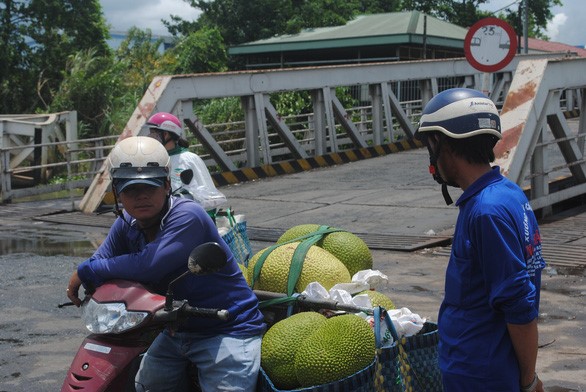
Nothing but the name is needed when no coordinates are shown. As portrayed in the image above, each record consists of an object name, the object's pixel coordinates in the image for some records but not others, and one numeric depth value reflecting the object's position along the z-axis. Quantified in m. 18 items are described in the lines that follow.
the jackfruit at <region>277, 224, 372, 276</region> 4.70
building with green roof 34.62
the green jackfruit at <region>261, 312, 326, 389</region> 3.66
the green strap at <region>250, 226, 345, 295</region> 4.25
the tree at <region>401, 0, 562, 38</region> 52.84
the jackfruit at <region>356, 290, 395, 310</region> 4.10
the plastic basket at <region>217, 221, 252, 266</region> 6.41
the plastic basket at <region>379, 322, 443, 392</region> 3.66
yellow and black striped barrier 16.34
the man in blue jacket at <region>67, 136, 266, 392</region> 3.55
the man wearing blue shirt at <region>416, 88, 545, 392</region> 2.72
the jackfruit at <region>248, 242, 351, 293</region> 4.30
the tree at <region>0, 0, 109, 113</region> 28.67
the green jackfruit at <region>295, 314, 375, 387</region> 3.53
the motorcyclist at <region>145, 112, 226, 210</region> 7.09
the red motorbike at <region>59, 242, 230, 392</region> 3.26
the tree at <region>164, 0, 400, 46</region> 42.38
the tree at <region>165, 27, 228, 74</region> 36.16
